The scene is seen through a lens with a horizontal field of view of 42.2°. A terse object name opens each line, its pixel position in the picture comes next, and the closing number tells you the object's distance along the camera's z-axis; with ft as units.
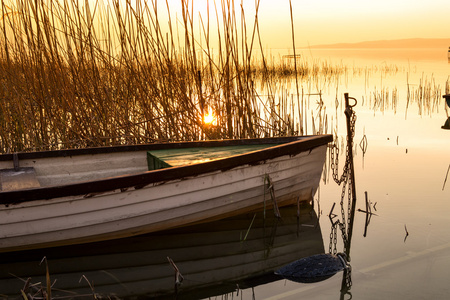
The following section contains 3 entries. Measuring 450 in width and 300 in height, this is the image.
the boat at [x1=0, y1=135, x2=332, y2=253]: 12.05
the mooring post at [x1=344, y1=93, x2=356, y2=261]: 15.26
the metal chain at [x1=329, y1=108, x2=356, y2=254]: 13.84
